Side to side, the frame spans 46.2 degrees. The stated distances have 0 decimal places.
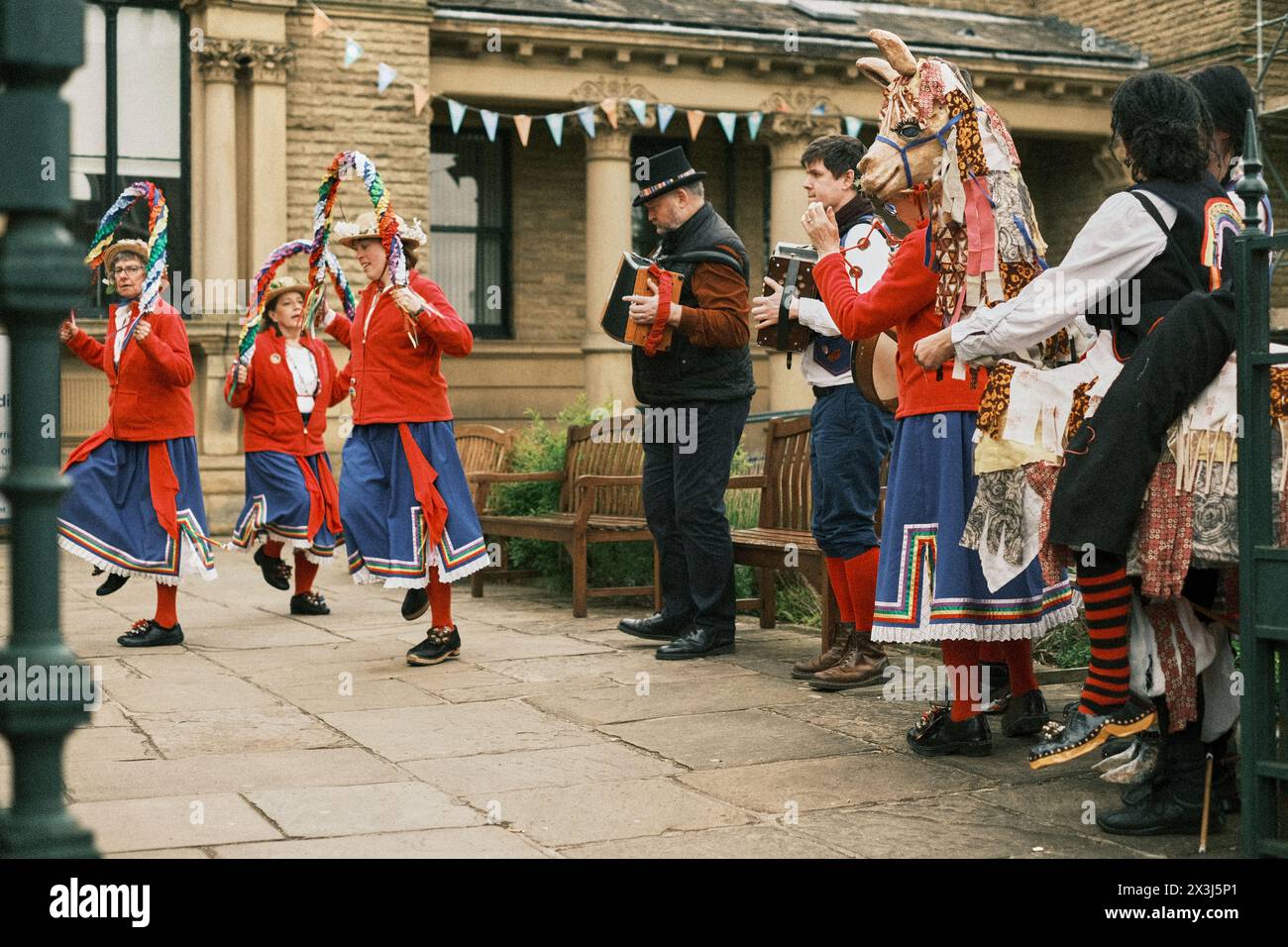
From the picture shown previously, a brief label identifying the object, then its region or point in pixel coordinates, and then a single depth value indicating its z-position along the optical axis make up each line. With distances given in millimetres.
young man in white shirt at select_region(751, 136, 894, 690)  6004
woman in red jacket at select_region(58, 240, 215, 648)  7547
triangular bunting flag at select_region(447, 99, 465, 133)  16703
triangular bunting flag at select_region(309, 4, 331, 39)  15602
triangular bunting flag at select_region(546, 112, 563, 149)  17328
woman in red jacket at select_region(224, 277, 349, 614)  8930
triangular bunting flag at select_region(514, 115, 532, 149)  16859
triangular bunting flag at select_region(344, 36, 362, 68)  15828
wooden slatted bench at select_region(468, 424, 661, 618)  8539
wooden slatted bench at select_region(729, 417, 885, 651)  7094
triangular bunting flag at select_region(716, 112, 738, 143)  17953
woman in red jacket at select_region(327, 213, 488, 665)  6629
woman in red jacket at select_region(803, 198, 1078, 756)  4656
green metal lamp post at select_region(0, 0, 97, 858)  2211
